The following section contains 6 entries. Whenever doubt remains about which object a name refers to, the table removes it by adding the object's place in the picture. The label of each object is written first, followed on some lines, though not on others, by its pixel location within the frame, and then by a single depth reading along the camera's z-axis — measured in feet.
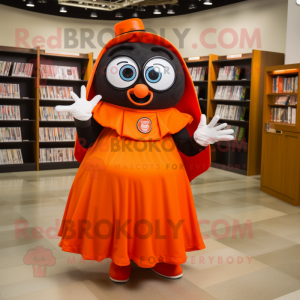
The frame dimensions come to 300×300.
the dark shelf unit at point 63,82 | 21.77
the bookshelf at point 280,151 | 14.58
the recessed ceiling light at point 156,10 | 26.42
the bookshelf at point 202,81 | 24.19
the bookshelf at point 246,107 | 20.59
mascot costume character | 7.36
